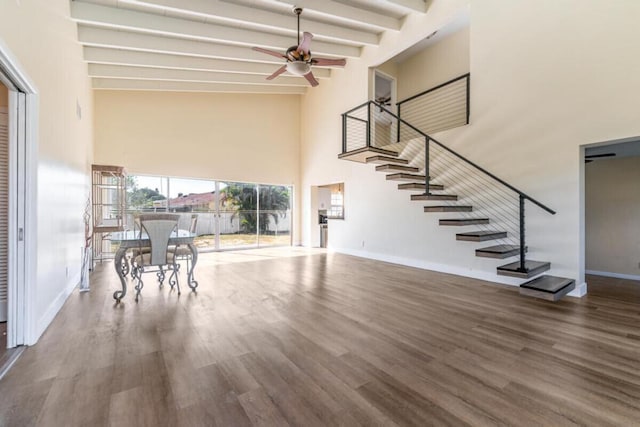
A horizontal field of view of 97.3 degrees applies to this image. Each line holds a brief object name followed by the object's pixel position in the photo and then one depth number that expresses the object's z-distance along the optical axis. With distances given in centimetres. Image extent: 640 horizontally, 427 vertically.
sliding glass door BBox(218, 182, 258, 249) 773
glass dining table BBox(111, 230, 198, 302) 344
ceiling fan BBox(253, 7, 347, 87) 416
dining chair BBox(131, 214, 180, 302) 346
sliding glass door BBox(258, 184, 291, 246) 844
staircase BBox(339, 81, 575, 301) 360
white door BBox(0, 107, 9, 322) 260
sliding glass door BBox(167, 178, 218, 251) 696
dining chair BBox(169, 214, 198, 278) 396
